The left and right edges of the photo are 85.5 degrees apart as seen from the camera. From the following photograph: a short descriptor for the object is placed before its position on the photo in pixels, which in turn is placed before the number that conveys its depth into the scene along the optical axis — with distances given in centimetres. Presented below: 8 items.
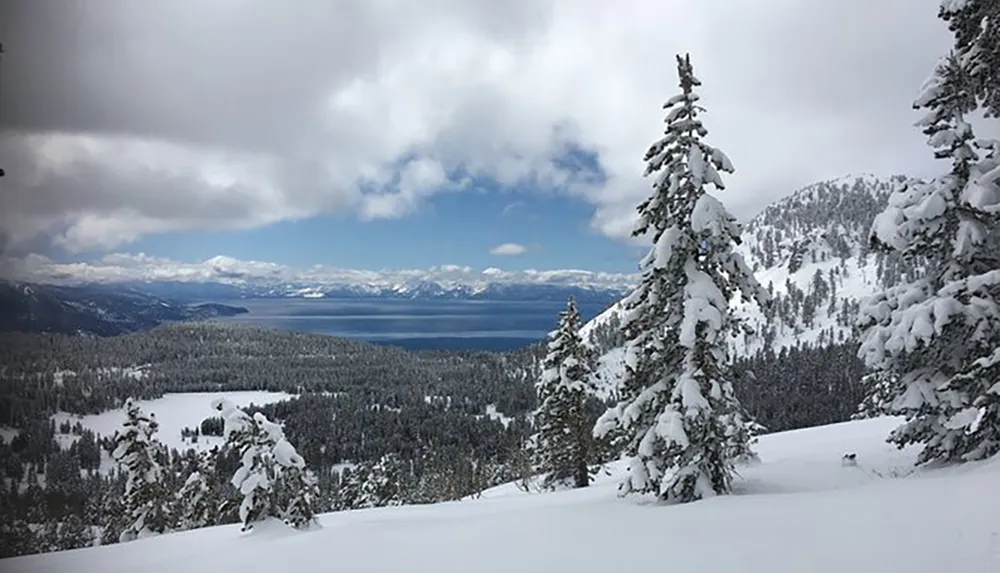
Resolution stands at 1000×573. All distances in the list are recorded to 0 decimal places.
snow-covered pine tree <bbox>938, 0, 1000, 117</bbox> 901
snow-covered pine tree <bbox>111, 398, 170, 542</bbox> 2494
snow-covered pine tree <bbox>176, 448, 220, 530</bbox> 2939
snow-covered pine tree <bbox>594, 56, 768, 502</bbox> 1094
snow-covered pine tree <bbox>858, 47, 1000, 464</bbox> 930
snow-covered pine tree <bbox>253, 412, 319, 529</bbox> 1248
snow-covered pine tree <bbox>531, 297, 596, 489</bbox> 2558
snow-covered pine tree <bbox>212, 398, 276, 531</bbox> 1241
